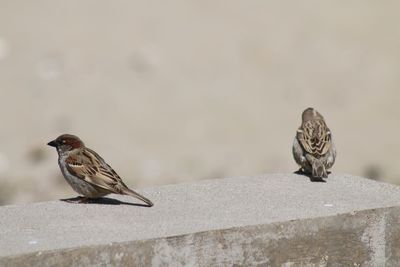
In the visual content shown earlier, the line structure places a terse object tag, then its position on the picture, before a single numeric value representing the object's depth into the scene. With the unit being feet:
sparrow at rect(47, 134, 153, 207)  51.29
